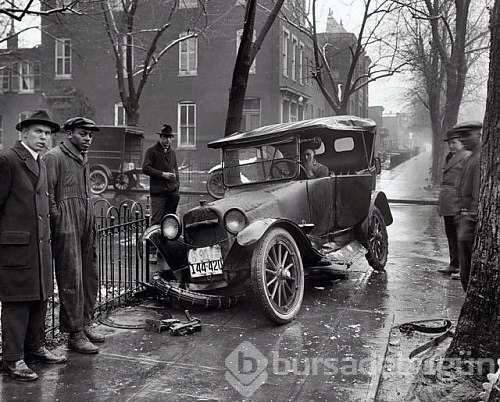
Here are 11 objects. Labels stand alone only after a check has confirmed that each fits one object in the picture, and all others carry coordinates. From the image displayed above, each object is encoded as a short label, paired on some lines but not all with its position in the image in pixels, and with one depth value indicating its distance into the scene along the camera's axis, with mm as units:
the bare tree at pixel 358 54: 19109
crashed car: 5789
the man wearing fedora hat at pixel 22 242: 4172
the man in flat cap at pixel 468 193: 5977
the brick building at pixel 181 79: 29938
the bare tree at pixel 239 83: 11234
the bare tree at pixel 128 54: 19953
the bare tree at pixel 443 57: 19886
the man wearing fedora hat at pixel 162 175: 8984
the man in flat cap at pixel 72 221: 4688
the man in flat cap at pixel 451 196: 7812
